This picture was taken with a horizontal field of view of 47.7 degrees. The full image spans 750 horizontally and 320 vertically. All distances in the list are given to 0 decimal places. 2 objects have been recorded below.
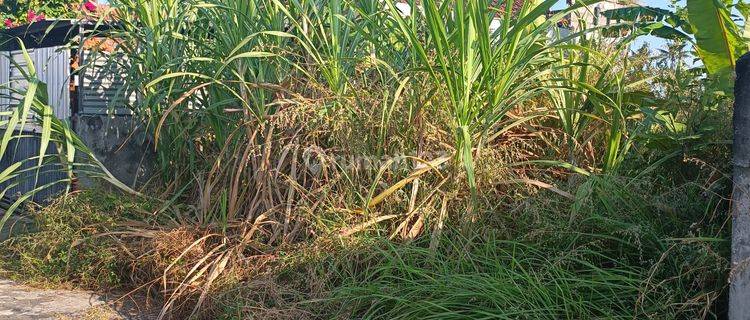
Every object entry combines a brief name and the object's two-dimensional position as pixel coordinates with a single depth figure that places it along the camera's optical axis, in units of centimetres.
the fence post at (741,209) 338
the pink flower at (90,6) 804
